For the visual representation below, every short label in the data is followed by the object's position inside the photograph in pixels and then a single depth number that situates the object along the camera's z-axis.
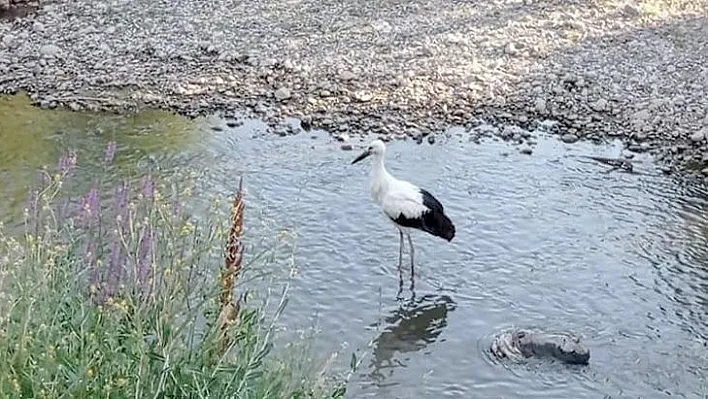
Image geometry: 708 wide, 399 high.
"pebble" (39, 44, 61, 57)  12.20
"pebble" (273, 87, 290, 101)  11.16
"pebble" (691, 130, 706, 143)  10.38
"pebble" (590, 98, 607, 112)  10.99
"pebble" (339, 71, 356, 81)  11.64
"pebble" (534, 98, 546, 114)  10.97
